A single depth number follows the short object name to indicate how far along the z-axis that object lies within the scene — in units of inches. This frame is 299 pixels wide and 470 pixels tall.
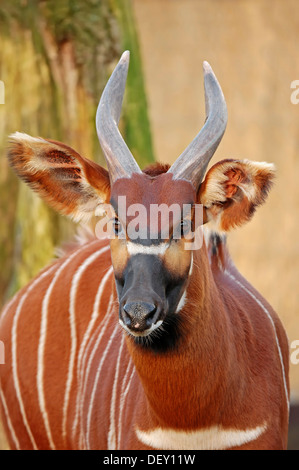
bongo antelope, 251.0
